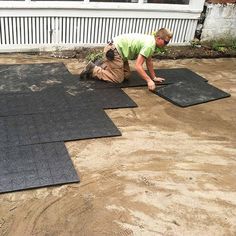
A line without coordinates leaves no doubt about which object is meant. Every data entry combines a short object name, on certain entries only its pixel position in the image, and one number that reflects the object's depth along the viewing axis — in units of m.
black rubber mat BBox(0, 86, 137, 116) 4.30
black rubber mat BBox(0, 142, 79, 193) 3.06
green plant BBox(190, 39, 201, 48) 6.96
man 4.70
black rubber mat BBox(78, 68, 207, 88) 5.18
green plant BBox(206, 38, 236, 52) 6.96
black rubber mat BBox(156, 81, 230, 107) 4.92
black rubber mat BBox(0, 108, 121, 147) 3.70
